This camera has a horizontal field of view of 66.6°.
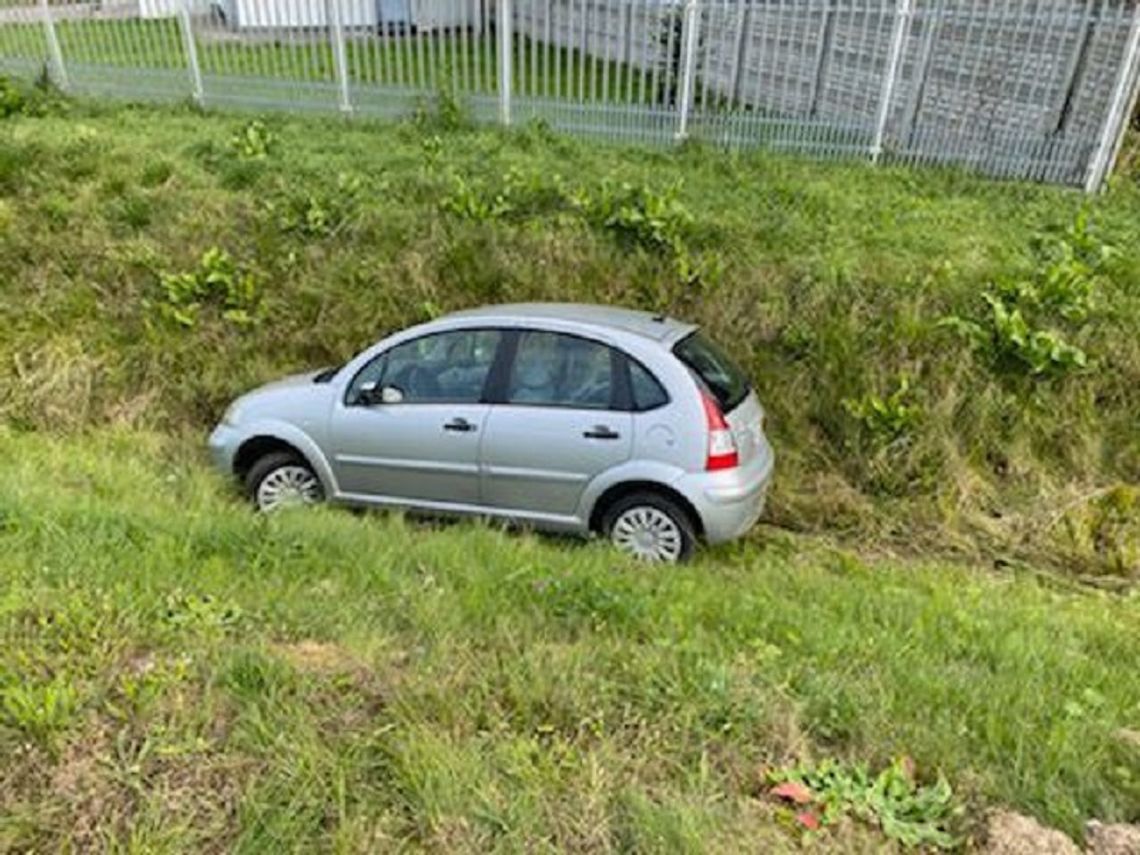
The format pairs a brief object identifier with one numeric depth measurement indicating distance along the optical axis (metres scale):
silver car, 5.31
